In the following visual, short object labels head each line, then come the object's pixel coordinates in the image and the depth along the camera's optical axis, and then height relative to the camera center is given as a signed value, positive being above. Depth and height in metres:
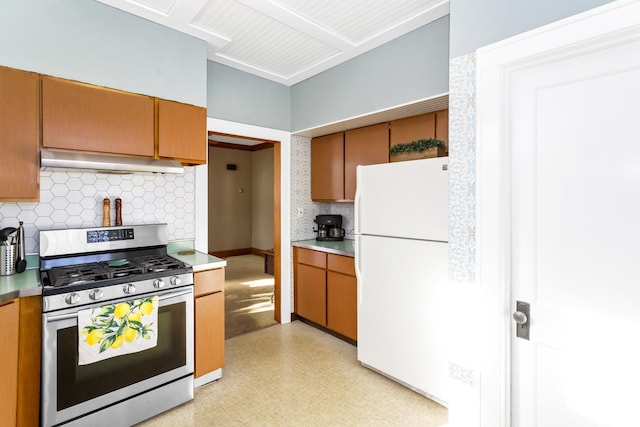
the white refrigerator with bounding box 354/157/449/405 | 2.17 -0.44
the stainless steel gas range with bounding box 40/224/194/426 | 1.75 -0.70
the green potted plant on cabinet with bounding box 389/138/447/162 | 2.28 +0.46
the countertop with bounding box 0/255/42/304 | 1.59 -0.39
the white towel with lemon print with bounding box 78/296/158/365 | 1.80 -0.70
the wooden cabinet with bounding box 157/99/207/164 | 2.40 +0.63
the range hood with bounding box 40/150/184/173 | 1.96 +0.34
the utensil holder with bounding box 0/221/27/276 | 1.88 -0.24
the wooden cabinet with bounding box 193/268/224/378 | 2.37 -0.83
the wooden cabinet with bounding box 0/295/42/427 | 1.58 -0.78
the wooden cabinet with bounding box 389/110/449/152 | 2.71 +0.76
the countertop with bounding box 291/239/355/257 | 3.13 -0.37
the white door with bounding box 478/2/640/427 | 1.26 -0.06
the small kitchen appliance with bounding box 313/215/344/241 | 3.75 -0.19
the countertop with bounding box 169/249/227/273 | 2.35 -0.37
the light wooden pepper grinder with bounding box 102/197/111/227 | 2.35 +0.00
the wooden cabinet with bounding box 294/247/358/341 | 3.12 -0.83
